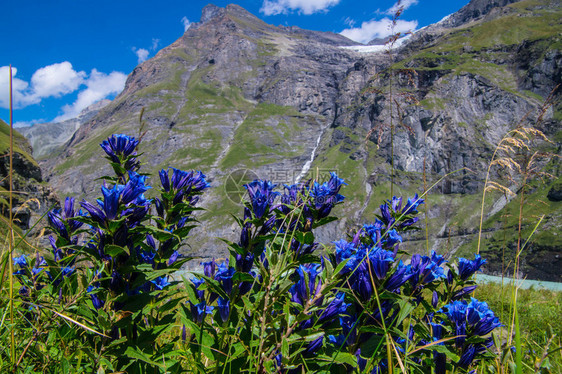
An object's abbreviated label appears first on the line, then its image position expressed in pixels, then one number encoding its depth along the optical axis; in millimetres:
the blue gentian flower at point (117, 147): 2668
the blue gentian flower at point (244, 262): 2133
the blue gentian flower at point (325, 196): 2404
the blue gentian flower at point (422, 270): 2119
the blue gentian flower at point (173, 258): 2590
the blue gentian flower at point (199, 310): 2391
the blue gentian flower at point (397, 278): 1707
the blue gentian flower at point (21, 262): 3165
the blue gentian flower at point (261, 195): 2182
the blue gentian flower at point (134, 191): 1951
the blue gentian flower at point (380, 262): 1696
